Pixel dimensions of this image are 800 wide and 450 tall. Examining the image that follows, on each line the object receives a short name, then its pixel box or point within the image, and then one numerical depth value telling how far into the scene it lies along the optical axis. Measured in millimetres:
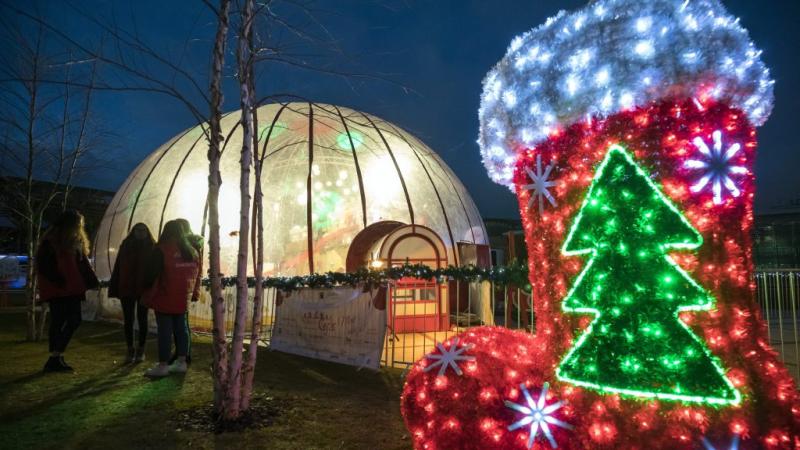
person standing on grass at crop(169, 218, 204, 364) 4992
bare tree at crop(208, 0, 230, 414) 3430
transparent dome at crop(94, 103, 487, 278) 8906
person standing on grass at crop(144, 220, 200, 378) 4672
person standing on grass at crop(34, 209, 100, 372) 4730
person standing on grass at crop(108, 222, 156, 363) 5164
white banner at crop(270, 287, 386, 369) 5777
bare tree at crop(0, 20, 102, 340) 6660
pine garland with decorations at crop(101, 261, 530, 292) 5406
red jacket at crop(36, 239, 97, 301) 4723
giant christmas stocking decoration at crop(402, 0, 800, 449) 1749
